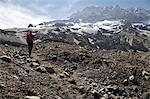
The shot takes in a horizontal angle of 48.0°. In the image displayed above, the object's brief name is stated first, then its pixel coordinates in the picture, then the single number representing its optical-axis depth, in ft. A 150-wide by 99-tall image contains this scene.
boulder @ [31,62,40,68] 34.06
